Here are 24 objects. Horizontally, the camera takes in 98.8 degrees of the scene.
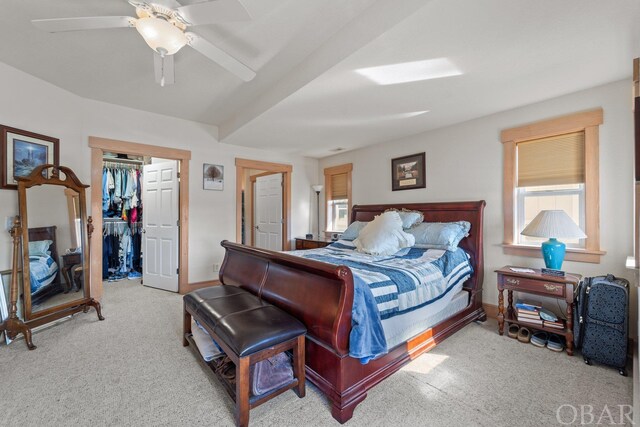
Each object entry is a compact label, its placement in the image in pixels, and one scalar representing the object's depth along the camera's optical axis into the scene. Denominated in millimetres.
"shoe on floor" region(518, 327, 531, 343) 2426
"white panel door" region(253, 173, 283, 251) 5199
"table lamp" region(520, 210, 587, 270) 2256
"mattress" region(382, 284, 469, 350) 1900
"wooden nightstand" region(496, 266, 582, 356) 2211
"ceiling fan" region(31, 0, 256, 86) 1458
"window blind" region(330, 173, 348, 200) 4941
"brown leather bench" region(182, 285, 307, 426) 1450
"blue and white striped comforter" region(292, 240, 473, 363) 1599
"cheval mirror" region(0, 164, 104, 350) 2451
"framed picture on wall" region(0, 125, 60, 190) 2541
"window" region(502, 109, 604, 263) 2412
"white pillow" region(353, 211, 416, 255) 2910
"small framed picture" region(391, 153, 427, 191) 3709
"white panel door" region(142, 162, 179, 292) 4020
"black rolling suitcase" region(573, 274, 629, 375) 1957
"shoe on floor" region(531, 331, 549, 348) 2357
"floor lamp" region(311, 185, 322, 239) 5102
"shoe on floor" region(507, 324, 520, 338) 2521
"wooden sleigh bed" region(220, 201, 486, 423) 1554
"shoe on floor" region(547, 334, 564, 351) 2270
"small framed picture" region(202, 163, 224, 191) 4176
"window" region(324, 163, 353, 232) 4836
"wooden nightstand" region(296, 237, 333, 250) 4359
